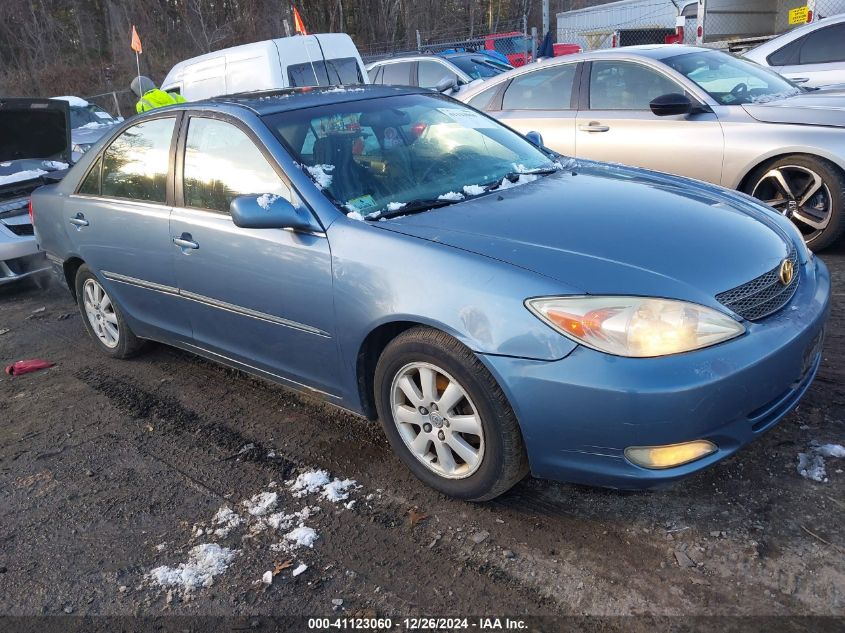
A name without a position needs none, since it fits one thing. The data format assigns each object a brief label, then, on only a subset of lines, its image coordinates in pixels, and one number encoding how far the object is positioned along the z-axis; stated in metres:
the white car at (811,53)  7.89
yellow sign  11.34
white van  9.59
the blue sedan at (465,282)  2.37
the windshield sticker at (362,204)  3.09
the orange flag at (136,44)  10.40
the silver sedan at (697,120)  5.13
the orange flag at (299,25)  9.54
